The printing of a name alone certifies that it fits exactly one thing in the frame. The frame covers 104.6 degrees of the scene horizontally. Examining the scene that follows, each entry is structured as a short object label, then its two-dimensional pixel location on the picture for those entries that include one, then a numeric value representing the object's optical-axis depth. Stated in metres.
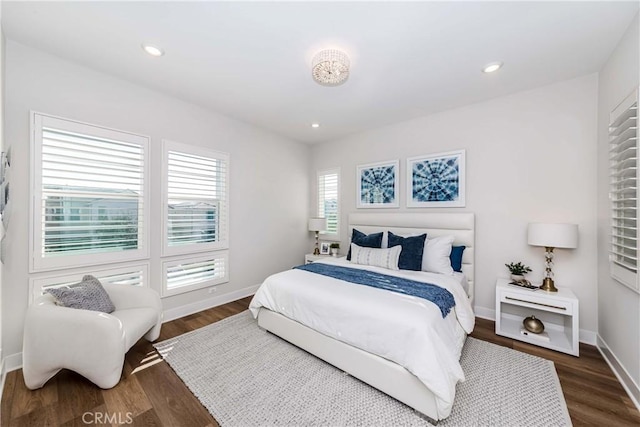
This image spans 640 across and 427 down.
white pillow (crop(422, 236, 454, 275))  2.93
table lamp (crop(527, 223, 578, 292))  2.39
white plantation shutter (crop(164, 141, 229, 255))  3.08
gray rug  1.61
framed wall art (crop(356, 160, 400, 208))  3.89
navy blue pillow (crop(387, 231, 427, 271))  2.99
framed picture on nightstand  4.55
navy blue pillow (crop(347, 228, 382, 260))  3.52
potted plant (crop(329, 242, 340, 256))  4.41
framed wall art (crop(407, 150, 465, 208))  3.30
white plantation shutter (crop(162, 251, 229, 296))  3.07
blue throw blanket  2.11
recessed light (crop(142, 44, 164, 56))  2.14
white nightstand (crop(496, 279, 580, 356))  2.31
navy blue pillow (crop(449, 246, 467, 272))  3.07
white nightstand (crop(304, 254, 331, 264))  4.34
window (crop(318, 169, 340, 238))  4.65
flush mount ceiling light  2.07
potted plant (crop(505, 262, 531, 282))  2.79
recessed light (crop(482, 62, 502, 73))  2.35
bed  1.59
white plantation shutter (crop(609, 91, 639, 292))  1.81
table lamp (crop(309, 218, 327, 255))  4.56
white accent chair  1.76
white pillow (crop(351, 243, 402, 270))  3.08
